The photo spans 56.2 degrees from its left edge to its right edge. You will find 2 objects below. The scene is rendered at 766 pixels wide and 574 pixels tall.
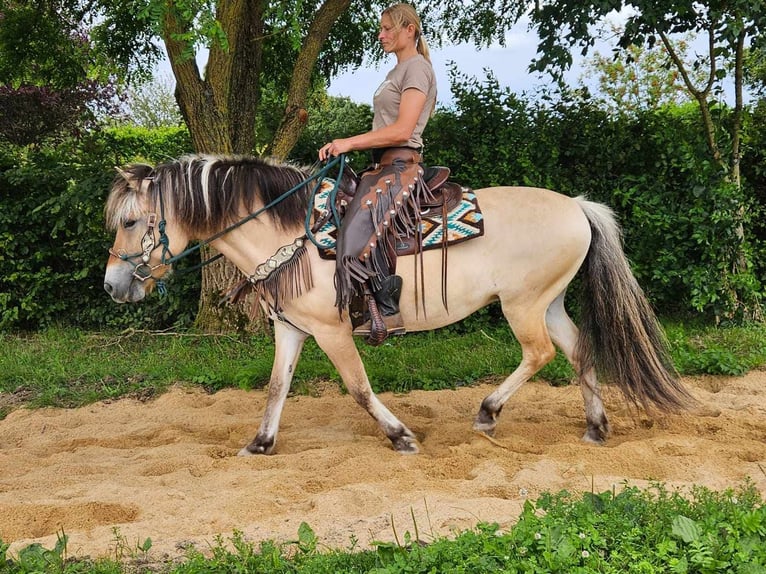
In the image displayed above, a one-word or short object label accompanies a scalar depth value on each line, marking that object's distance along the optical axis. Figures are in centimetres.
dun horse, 407
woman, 399
